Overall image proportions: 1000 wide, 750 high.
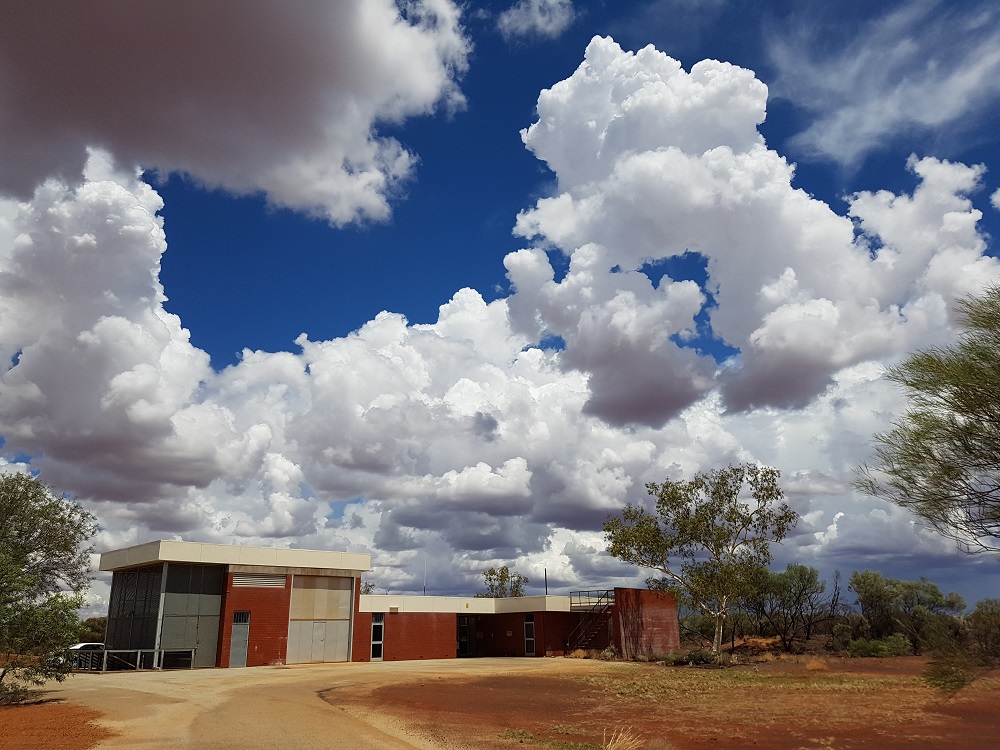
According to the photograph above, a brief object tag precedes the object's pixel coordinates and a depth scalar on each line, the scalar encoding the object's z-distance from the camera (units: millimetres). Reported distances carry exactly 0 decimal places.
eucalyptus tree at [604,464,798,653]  43438
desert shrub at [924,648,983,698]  12984
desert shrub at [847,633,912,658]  46969
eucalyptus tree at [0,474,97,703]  20594
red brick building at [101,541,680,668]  39938
